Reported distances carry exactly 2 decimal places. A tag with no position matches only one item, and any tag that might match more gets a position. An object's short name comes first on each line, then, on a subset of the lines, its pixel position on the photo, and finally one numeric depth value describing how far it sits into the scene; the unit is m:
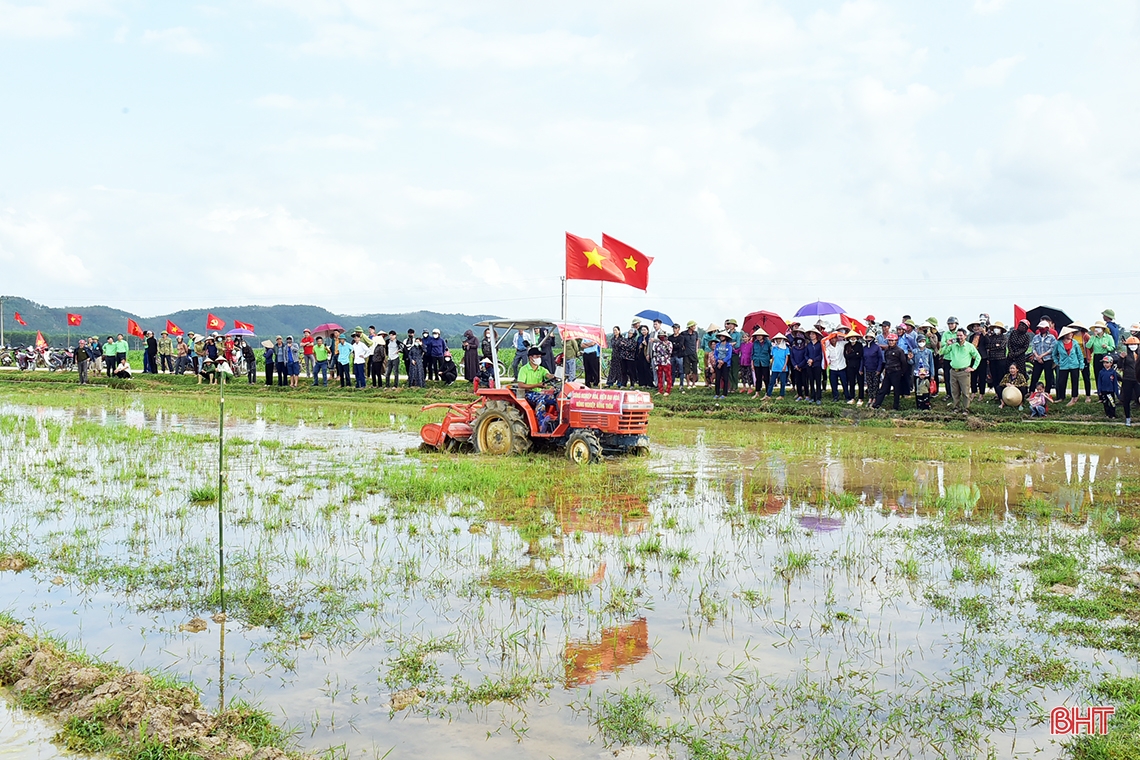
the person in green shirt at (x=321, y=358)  30.22
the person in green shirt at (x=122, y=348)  37.57
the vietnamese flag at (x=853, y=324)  24.26
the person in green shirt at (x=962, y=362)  20.09
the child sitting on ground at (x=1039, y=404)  19.56
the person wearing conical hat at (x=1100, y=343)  19.42
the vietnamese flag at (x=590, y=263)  14.06
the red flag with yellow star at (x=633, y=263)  14.46
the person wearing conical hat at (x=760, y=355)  23.28
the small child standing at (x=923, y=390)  20.94
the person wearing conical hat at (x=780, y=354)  22.75
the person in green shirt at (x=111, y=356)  37.31
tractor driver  14.92
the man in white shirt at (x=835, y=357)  21.89
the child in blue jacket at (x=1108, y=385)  18.92
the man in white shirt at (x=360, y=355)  29.38
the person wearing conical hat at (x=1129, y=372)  18.61
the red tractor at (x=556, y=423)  14.18
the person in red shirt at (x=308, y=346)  31.25
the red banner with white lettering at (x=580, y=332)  13.55
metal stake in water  6.96
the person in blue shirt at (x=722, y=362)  23.45
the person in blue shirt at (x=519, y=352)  15.72
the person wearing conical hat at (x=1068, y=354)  19.44
